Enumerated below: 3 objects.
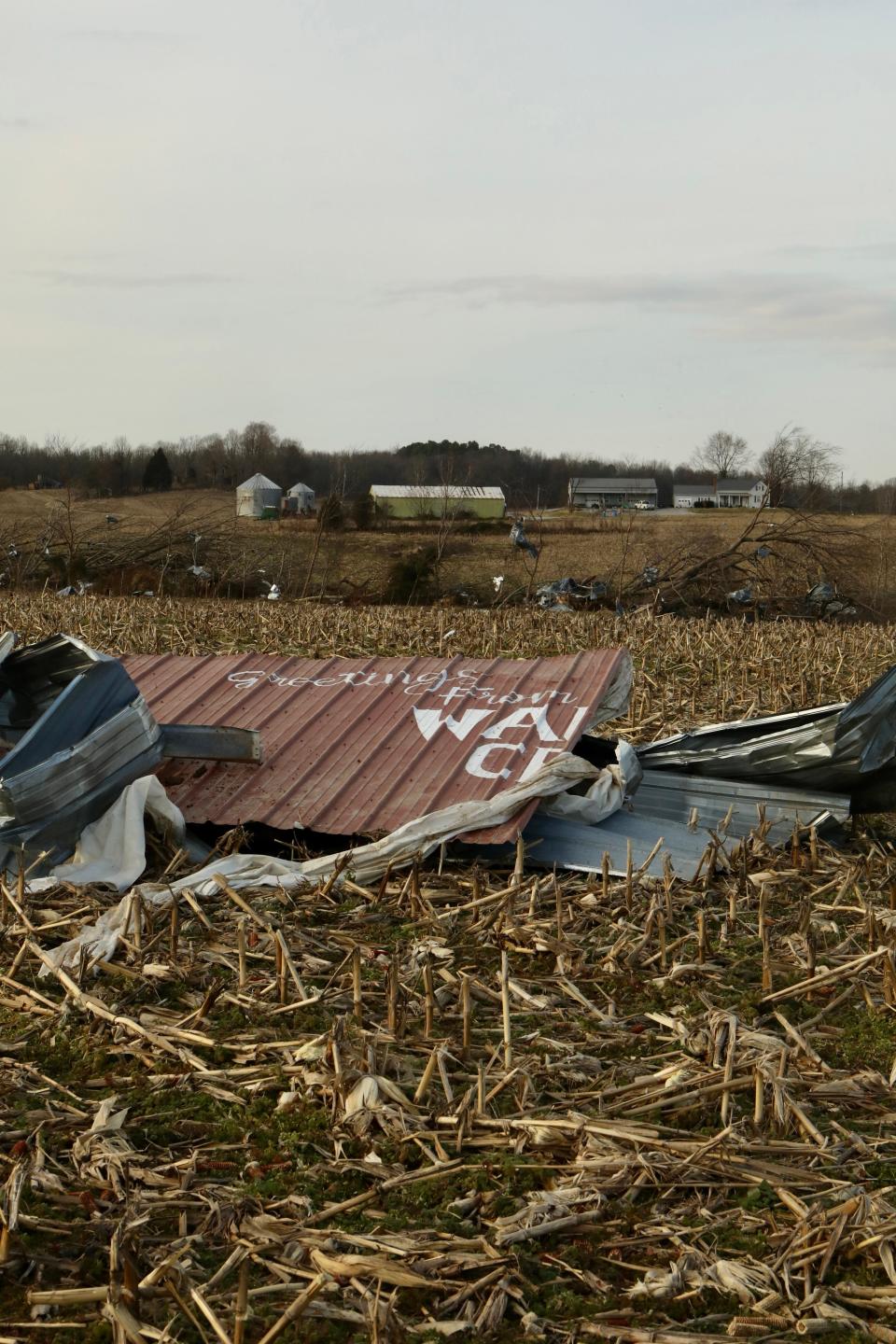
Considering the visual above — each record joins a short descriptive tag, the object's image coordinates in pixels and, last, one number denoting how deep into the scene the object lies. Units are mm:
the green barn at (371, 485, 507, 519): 48312
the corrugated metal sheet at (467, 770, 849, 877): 7566
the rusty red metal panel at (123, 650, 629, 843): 8203
